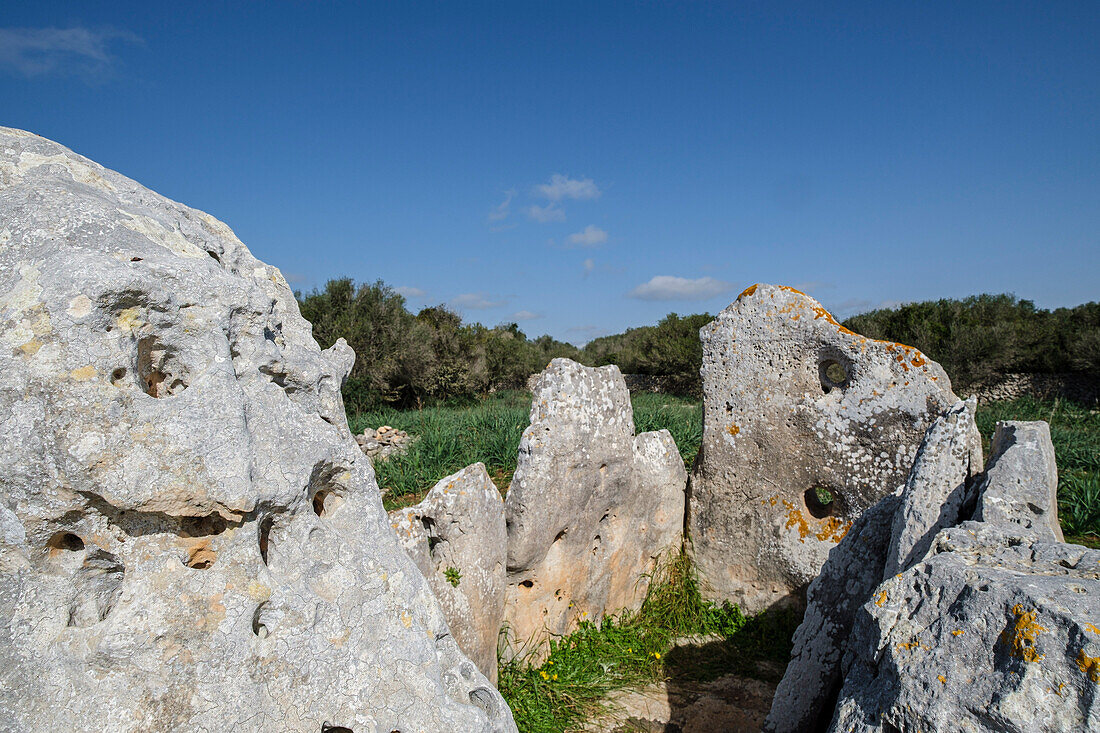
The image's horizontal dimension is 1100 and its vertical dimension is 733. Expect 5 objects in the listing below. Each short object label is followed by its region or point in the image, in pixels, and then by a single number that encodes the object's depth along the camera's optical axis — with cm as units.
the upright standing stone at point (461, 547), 326
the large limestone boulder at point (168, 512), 147
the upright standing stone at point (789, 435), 429
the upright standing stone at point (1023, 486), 240
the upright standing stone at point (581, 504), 378
